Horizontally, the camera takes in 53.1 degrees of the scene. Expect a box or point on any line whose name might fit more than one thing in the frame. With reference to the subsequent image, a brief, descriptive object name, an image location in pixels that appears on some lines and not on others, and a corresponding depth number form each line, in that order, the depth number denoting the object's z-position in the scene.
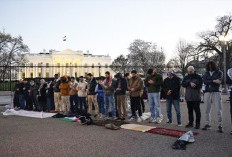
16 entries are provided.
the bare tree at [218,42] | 36.69
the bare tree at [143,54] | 49.16
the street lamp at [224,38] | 17.77
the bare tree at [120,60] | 58.48
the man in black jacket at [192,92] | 7.46
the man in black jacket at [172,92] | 8.13
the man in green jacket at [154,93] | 8.72
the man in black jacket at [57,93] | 12.34
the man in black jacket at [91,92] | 10.97
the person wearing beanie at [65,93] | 11.86
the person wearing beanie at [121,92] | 9.70
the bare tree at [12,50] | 39.99
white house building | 81.06
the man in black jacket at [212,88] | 7.03
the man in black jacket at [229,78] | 6.83
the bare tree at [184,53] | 37.62
